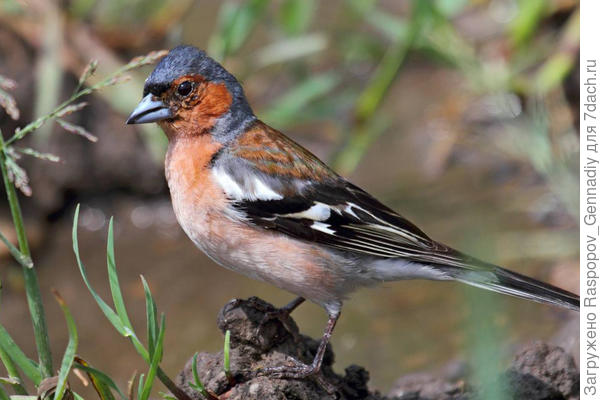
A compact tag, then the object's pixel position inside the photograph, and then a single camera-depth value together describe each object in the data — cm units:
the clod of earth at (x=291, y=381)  633
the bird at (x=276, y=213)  717
